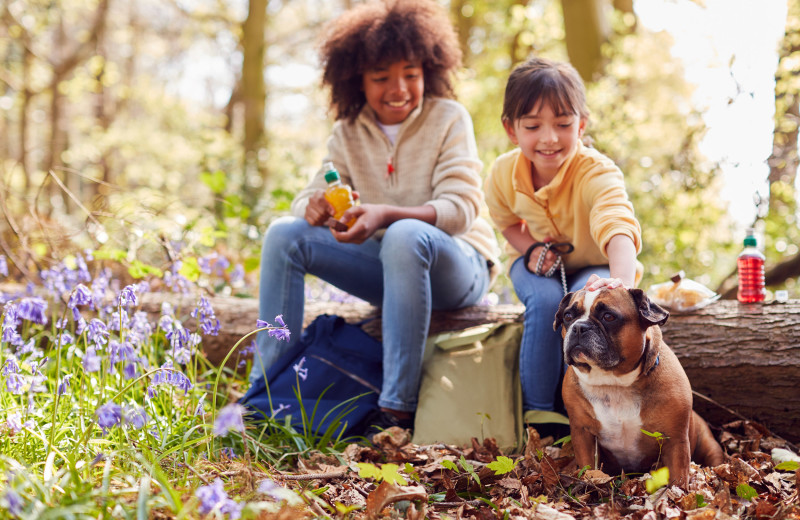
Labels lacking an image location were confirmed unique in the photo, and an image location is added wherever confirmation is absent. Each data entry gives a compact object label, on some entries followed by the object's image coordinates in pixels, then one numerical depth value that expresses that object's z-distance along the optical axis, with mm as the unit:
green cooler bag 2844
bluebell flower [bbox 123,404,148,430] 1916
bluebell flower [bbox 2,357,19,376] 2257
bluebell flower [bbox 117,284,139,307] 2199
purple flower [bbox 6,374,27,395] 2232
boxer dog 2205
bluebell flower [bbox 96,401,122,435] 1681
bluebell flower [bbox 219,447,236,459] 2280
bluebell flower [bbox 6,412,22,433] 2062
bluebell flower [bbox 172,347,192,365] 2476
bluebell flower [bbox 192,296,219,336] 2592
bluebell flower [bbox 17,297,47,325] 2555
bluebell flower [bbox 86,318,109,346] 2357
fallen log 2881
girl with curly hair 2940
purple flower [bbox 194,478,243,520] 1387
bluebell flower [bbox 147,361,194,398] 2205
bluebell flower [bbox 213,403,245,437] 1367
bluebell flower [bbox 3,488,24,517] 1304
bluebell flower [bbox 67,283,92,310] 2189
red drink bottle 3140
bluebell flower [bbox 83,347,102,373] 1776
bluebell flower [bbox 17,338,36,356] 2551
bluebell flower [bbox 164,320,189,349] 2453
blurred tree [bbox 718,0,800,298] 4703
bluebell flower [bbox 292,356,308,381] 2786
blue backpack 2932
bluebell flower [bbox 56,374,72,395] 2012
